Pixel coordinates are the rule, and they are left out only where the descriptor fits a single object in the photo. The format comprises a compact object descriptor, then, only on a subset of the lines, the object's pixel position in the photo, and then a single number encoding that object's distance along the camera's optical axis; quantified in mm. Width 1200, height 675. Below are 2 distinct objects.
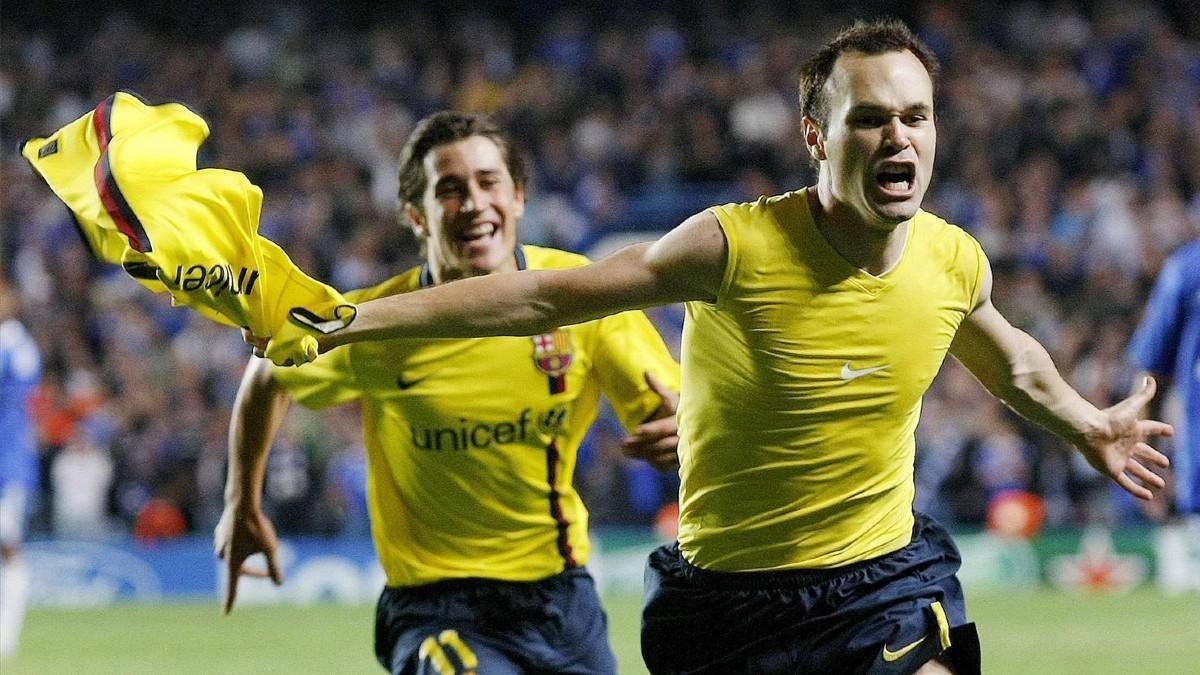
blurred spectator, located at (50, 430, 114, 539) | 15375
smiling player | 5145
